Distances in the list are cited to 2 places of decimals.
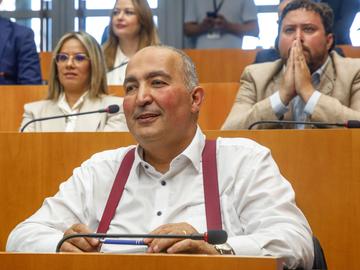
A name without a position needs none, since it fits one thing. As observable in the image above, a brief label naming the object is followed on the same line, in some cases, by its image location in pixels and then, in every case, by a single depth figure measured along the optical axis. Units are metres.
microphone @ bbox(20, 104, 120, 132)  5.45
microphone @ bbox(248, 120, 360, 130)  4.69
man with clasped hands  5.33
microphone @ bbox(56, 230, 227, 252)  3.00
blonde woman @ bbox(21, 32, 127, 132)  6.16
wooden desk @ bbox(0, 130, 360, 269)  4.36
